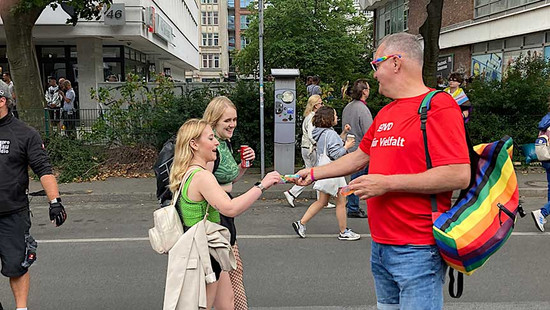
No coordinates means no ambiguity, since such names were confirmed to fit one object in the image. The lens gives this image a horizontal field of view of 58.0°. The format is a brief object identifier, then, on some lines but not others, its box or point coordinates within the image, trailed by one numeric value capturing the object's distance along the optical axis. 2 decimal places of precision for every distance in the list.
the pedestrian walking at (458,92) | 7.28
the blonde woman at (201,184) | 2.84
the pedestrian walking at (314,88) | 12.70
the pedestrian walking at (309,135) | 7.69
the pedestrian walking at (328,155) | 6.24
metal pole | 9.53
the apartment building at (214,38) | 81.81
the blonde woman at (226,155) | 3.56
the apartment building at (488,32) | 17.92
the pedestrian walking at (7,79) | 15.86
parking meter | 10.05
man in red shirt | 2.29
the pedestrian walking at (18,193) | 3.63
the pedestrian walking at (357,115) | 7.13
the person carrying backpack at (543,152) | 6.23
